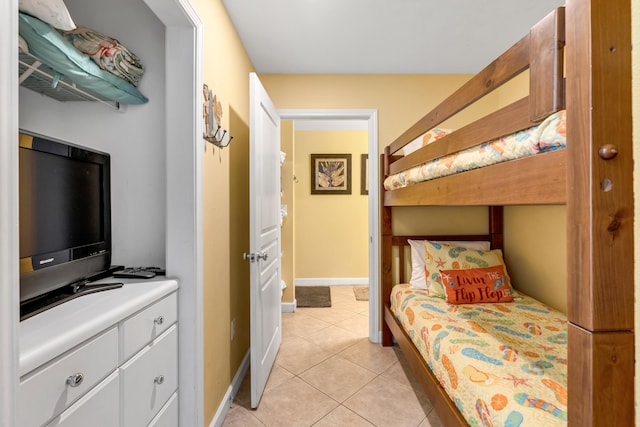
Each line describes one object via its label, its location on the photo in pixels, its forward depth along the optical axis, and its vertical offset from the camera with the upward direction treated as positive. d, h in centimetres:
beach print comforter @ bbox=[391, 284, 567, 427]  96 -61
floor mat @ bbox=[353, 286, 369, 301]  393 -110
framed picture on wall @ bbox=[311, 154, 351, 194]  458 +59
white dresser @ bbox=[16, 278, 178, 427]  70 -42
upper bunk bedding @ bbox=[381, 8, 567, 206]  71 +23
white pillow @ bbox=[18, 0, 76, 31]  85 +58
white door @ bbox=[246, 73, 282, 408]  181 -16
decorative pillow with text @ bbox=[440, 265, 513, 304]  204 -51
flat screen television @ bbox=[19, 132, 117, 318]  90 -2
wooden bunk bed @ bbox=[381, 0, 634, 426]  54 +4
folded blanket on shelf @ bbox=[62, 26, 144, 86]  123 +67
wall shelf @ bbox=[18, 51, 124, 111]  104 +51
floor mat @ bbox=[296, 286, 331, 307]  370 -110
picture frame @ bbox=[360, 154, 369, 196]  462 +60
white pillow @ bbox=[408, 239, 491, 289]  244 -35
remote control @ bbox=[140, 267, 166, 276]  140 -26
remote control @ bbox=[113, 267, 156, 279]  130 -26
